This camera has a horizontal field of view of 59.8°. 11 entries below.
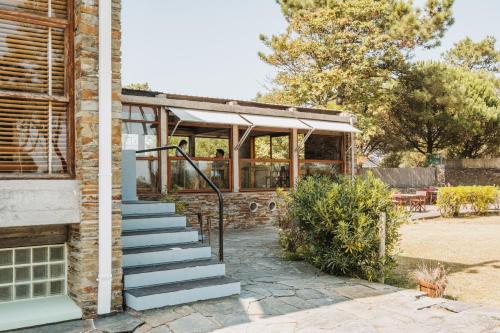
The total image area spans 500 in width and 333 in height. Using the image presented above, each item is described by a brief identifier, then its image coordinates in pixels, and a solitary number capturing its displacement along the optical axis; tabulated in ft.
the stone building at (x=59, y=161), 15.19
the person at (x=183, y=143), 41.78
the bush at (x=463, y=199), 54.70
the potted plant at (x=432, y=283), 19.36
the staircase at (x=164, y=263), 17.07
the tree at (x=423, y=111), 87.81
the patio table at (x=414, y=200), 59.36
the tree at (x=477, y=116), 87.56
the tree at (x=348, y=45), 78.74
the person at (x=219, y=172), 41.14
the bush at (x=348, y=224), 22.33
